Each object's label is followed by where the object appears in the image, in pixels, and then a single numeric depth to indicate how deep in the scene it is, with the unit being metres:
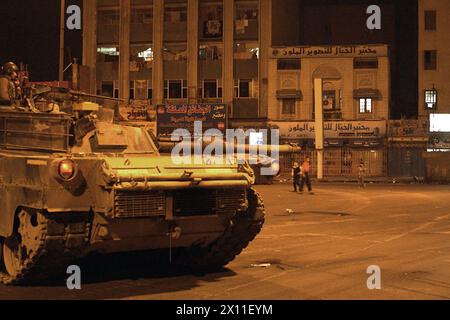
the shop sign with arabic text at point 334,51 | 48.12
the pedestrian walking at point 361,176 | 36.25
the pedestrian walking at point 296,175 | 31.72
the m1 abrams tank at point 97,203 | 8.37
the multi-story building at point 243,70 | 48.38
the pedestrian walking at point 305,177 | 31.00
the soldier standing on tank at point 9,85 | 10.68
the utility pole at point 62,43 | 24.03
